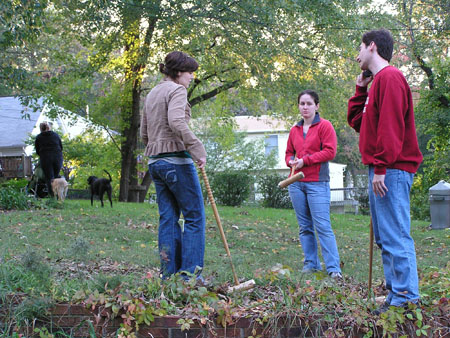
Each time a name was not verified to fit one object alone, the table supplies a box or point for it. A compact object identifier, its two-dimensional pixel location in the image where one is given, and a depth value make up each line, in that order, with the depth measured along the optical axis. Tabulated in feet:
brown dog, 43.93
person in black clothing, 44.52
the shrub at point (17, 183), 63.48
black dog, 48.39
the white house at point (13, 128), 103.71
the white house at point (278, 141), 122.93
